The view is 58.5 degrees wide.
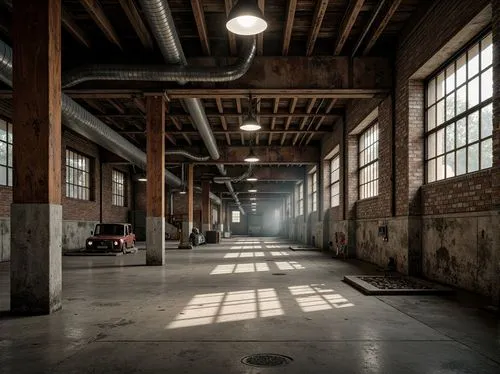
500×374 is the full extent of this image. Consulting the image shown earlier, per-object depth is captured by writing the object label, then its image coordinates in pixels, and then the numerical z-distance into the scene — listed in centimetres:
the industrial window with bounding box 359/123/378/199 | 1380
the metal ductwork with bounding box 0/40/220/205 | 843
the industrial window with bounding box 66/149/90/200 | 2024
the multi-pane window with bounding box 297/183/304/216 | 3188
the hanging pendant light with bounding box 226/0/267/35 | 600
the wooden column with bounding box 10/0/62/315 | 571
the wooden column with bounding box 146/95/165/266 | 1187
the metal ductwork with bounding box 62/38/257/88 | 992
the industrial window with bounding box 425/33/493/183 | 754
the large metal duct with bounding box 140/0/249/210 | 737
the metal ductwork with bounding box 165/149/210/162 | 1981
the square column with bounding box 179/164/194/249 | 2320
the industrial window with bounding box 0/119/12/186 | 1459
